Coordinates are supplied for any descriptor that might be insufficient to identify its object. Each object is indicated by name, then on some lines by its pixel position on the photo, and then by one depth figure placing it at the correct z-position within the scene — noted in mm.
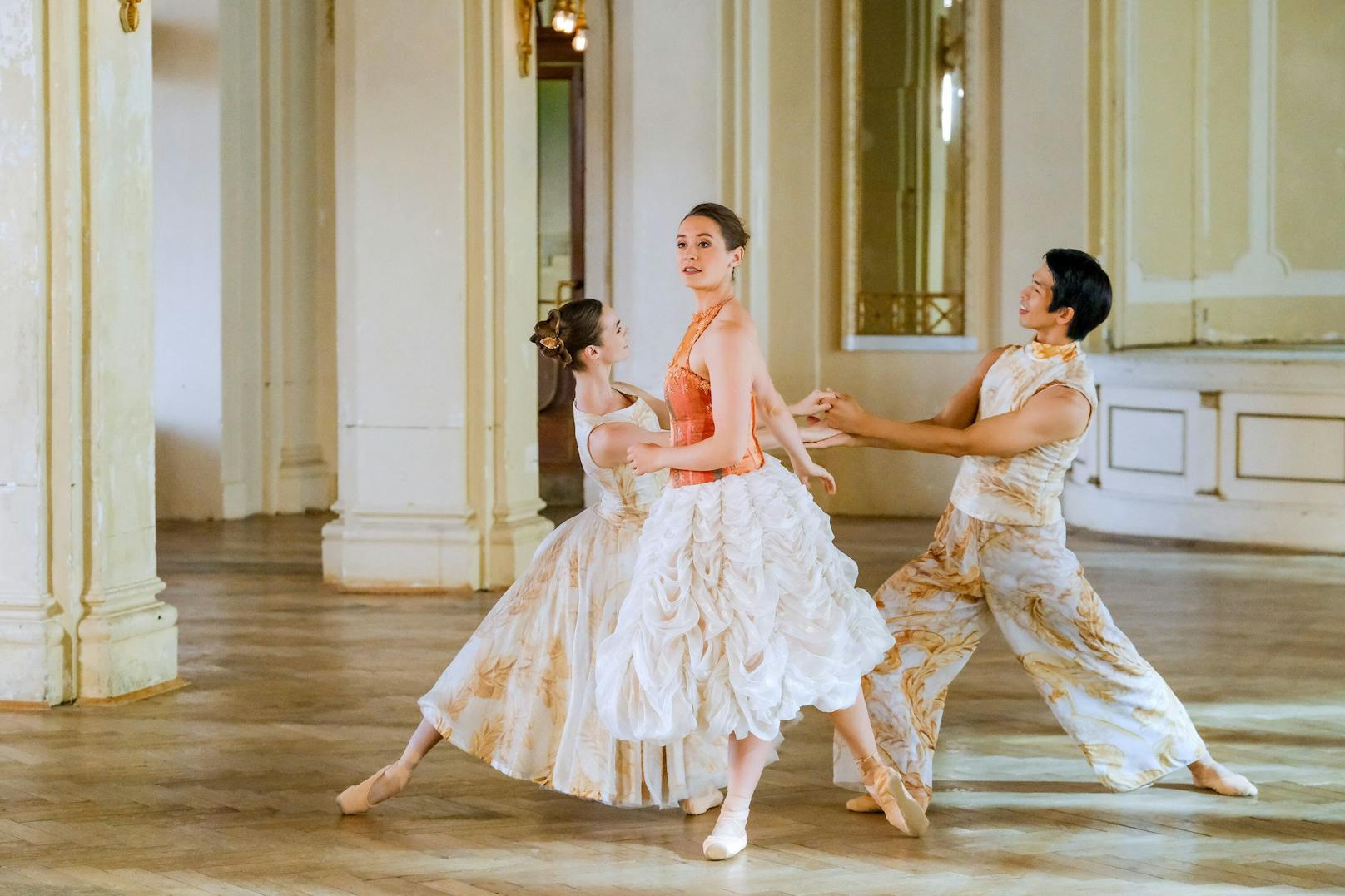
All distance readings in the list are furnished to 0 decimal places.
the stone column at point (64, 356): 9420
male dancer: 7056
